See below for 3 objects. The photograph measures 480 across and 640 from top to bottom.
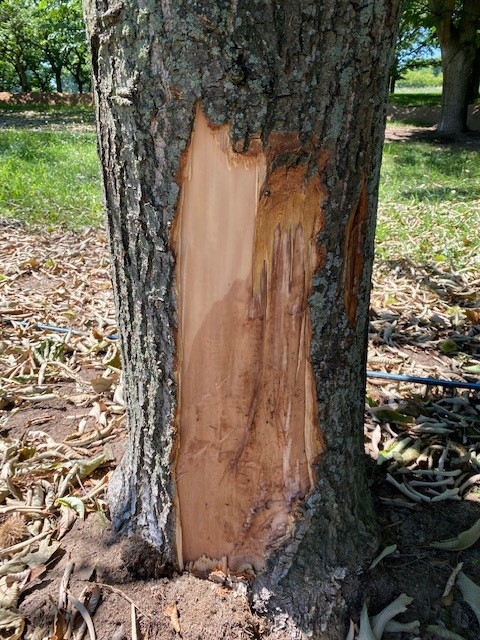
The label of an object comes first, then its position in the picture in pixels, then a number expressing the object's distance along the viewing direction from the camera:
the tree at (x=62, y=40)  16.82
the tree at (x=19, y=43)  22.02
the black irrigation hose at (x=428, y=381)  2.26
